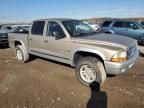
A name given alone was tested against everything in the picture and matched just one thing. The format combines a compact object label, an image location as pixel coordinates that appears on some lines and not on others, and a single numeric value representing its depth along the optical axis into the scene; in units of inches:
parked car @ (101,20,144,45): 291.2
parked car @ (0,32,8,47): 267.8
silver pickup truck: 107.4
